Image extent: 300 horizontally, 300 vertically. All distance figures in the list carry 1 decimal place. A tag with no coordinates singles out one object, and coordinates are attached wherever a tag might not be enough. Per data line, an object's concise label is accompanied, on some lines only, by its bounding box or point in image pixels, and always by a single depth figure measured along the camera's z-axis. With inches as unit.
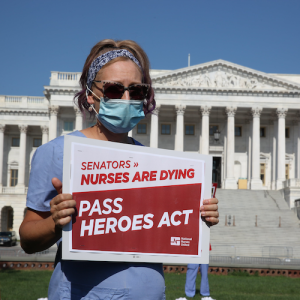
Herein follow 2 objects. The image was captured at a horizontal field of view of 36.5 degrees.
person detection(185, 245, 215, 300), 533.3
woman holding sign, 114.5
